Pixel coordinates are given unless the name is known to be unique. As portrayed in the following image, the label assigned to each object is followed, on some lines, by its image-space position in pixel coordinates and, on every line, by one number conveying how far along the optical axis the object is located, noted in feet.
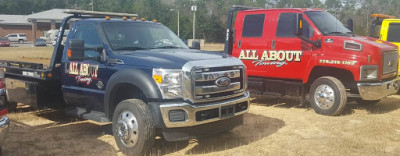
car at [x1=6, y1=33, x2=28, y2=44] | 189.06
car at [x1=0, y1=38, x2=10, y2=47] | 148.45
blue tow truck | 15.47
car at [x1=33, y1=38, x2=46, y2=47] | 139.51
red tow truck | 23.91
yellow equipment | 32.17
